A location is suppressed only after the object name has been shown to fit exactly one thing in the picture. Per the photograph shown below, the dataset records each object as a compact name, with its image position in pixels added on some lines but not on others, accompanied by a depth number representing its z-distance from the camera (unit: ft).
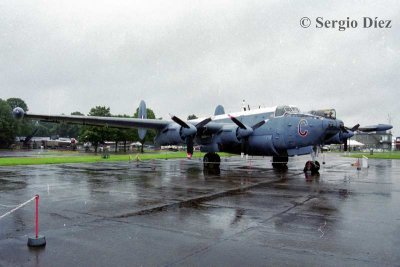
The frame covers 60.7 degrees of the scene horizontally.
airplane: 65.82
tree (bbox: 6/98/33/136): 346.52
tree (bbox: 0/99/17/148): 267.59
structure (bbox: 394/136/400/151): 368.19
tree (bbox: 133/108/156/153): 251.19
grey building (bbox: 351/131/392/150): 415.44
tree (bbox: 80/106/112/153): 222.89
